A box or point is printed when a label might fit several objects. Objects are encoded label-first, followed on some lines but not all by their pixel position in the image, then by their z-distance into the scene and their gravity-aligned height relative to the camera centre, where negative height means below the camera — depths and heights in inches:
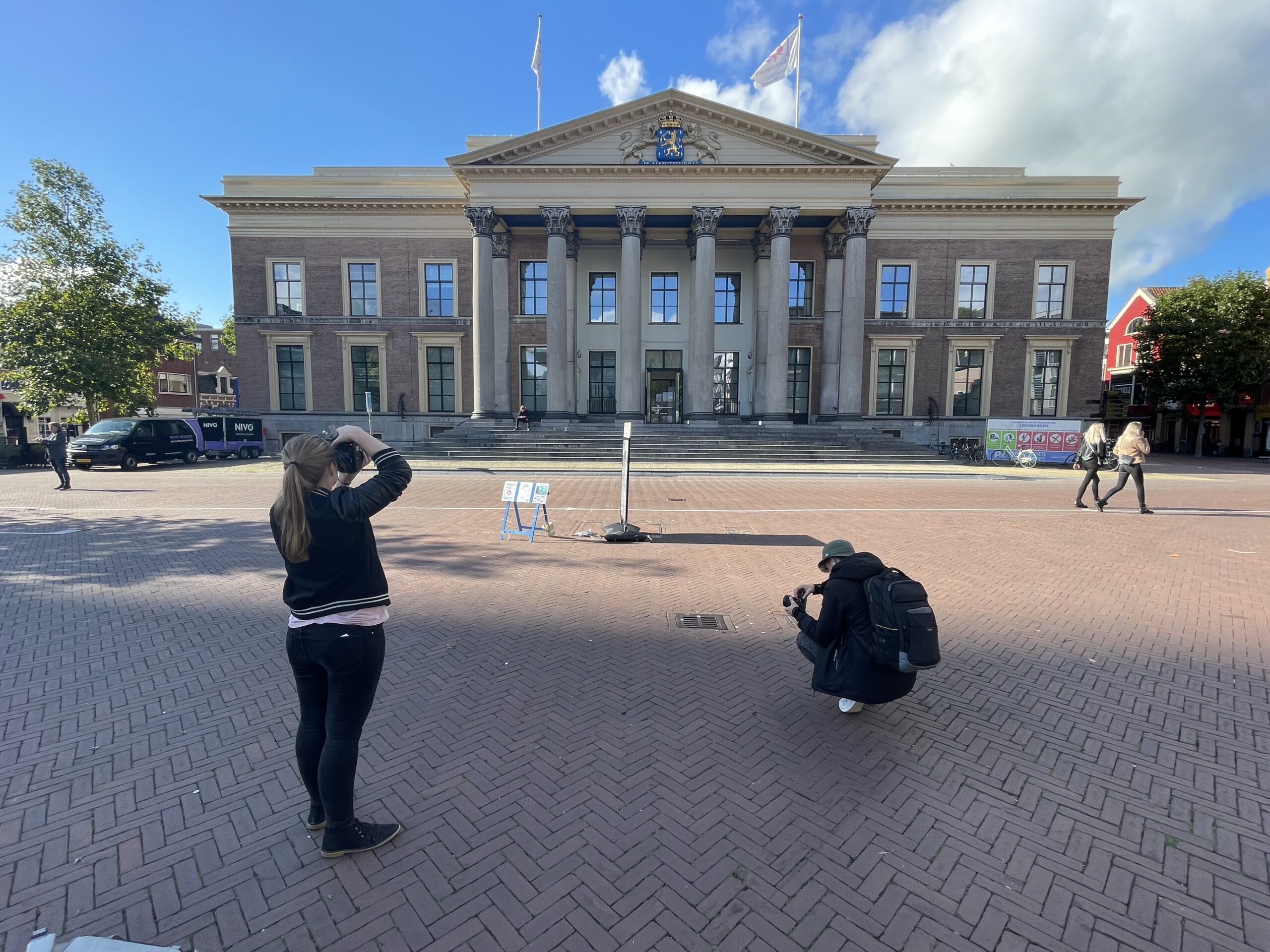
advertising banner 930.7 -12.6
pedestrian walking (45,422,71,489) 609.0 -33.3
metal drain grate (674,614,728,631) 213.2 -76.3
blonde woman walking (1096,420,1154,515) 455.2 -17.7
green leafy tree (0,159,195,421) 1020.5 +220.3
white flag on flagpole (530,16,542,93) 1160.2 +764.9
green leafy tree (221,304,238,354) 2059.5 +321.7
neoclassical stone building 1229.1 +284.6
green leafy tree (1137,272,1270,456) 1391.5 +237.9
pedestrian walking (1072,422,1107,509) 469.7 -16.6
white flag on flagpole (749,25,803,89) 1081.4 +712.8
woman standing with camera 90.9 -29.4
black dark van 831.7 -34.9
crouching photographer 135.0 -51.2
